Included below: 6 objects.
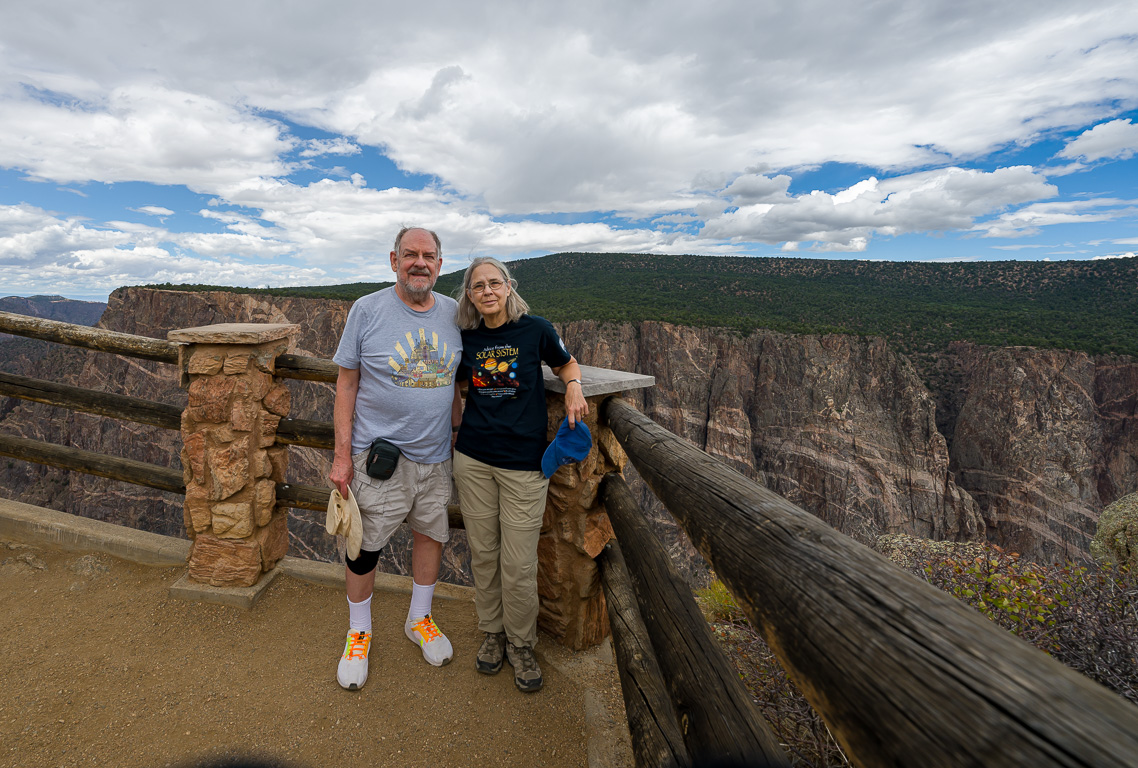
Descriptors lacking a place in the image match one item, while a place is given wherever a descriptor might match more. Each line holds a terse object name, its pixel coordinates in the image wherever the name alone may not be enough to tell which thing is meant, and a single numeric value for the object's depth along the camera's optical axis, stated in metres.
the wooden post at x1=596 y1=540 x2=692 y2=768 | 1.55
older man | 2.33
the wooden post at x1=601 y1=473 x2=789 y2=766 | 1.13
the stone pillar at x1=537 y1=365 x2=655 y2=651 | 2.58
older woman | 2.33
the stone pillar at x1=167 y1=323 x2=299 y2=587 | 2.86
